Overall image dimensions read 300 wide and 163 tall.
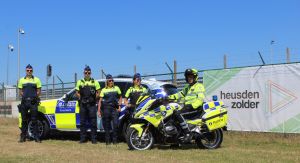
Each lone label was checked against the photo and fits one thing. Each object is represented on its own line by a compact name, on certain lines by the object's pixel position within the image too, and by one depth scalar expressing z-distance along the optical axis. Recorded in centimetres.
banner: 1230
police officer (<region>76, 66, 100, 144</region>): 1225
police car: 1214
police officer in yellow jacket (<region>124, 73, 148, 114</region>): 1147
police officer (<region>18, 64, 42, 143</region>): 1267
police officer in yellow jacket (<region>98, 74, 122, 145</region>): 1191
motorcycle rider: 1023
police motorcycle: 1023
